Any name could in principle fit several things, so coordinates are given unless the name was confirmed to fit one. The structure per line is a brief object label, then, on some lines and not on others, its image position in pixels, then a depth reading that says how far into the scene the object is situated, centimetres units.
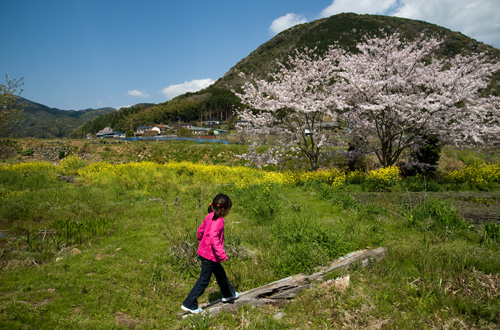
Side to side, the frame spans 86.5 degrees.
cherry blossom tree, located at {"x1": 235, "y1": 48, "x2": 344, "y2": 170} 1234
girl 337
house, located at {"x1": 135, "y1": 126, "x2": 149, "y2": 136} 9037
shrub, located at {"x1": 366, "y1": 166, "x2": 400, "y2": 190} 978
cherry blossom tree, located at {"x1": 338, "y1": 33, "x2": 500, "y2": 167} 1053
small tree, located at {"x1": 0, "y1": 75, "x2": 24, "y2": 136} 1669
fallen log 348
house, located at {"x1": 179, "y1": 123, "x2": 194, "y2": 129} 8757
